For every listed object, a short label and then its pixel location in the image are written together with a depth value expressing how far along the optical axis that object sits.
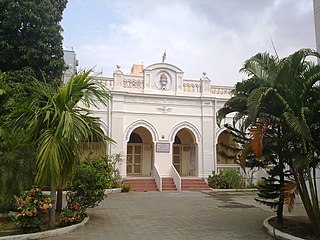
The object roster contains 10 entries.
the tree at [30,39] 14.35
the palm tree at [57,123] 7.48
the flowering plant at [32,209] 7.55
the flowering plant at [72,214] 8.51
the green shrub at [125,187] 17.81
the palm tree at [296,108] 6.88
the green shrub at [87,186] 9.52
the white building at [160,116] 19.58
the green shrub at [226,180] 19.25
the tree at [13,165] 8.80
